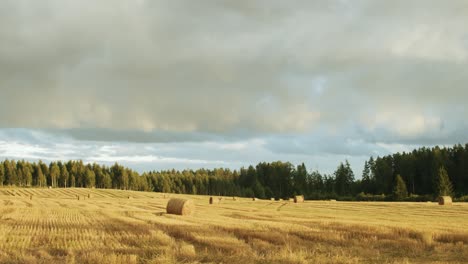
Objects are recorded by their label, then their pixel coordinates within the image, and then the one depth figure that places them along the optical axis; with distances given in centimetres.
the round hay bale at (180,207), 3428
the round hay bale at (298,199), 6456
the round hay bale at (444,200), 5009
